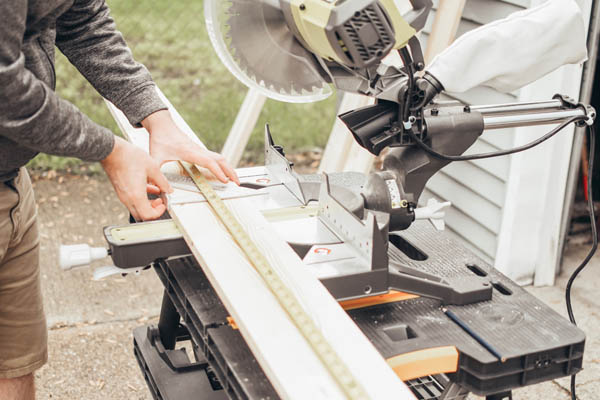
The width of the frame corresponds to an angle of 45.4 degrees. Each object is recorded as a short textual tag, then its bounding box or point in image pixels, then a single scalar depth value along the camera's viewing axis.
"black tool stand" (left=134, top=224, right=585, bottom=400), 1.54
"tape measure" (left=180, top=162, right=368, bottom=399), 1.27
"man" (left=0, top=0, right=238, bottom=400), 1.53
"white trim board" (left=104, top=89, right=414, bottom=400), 1.28
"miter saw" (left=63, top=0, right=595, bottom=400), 1.57
